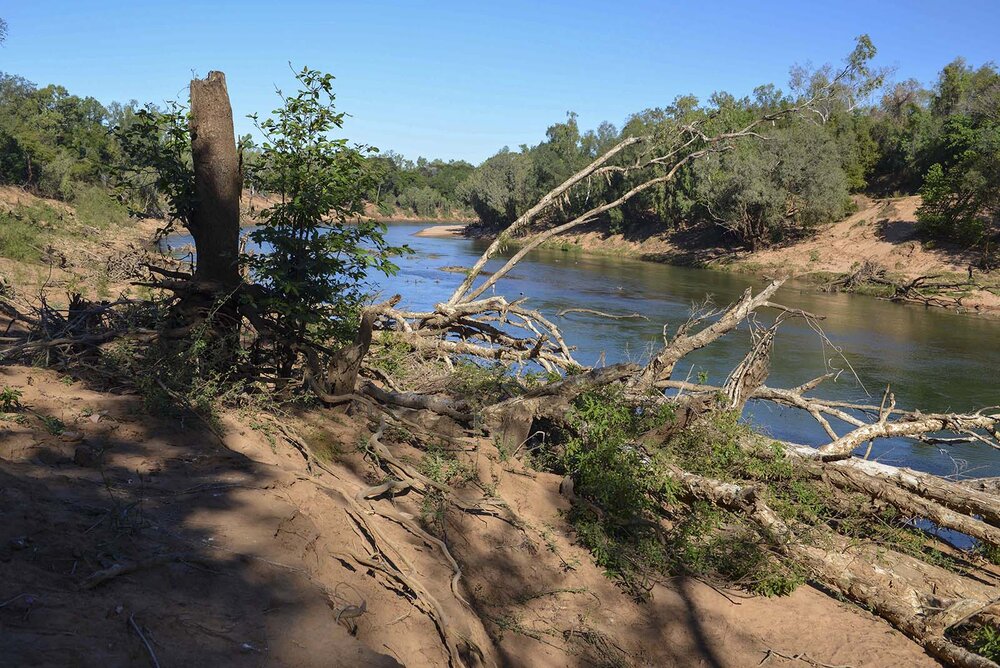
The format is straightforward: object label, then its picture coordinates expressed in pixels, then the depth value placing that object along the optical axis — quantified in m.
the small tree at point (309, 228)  6.39
